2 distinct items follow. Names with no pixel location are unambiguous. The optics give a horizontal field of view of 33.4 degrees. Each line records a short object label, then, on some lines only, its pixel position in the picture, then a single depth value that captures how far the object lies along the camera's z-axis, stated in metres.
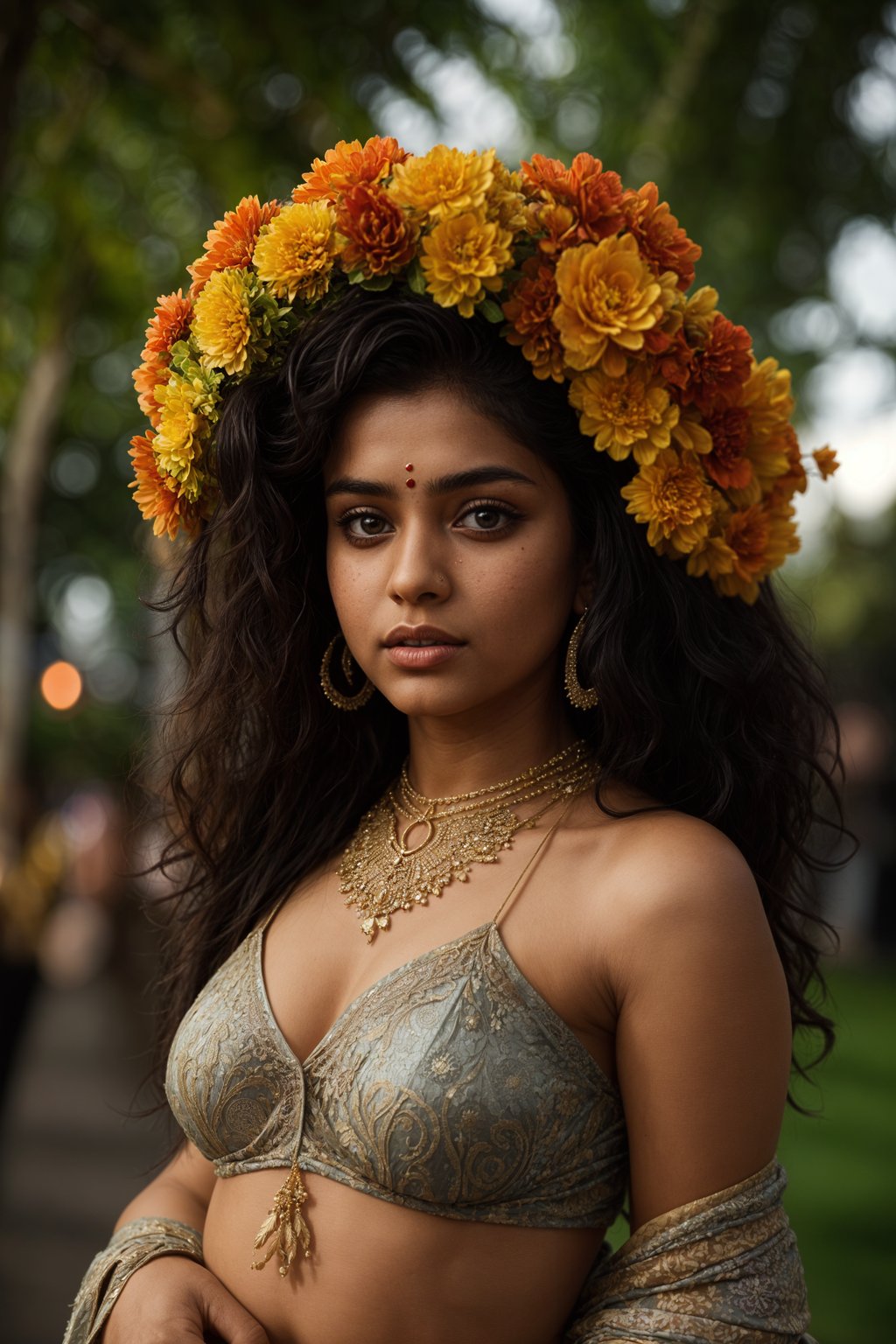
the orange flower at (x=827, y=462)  2.37
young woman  1.98
